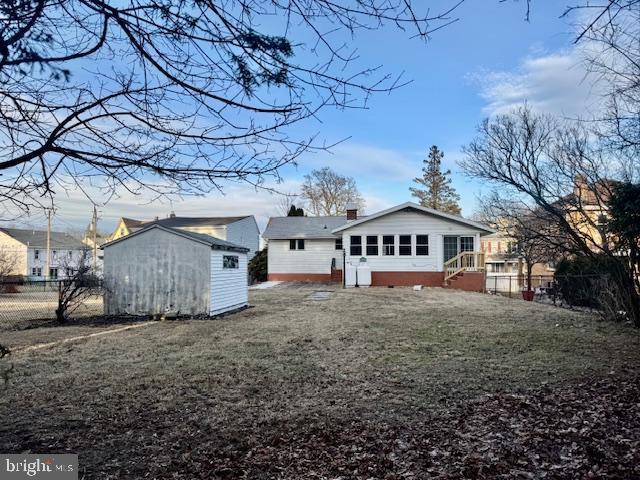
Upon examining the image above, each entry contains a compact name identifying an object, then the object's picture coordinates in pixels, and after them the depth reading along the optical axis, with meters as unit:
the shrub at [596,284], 10.66
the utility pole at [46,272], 40.59
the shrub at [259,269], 29.98
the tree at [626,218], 8.23
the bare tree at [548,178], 13.84
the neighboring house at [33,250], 44.37
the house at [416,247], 20.67
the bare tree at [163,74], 2.30
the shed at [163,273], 12.48
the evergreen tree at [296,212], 32.42
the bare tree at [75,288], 12.70
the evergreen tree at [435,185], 44.97
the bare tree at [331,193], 40.31
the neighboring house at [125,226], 42.88
